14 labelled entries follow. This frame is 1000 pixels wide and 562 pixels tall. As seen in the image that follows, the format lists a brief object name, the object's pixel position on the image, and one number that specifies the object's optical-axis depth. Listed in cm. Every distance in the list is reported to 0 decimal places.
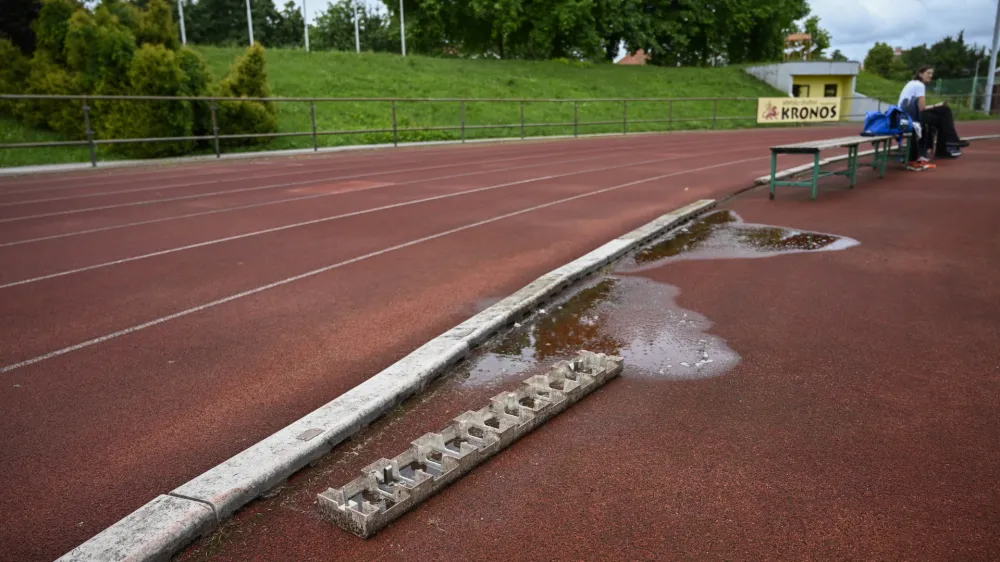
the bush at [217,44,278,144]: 1827
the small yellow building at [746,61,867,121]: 3806
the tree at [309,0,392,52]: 7681
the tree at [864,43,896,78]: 10950
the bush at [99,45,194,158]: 1645
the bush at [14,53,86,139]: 1786
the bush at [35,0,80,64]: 1883
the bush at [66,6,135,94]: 1689
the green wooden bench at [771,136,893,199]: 868
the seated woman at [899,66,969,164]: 1191
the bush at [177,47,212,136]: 1766
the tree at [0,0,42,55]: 2241
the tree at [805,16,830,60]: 7156
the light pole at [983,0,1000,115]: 2962
